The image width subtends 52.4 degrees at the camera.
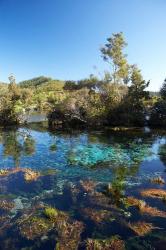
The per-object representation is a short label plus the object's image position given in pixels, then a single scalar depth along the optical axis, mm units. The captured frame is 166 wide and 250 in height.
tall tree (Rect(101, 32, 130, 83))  31472
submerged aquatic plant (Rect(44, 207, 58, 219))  7756
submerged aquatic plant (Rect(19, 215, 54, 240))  6951
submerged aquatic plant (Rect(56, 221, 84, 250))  6393
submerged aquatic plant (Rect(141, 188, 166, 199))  9350
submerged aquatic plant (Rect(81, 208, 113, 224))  7687
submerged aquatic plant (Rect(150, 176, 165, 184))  10864
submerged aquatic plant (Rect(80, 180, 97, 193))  9856
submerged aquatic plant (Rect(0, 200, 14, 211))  8463
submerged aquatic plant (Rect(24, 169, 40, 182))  11188
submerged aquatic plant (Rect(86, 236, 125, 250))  6304
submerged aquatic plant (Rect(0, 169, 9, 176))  11702
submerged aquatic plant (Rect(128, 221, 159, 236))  6990
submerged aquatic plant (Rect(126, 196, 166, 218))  8051
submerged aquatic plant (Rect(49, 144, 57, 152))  16853
